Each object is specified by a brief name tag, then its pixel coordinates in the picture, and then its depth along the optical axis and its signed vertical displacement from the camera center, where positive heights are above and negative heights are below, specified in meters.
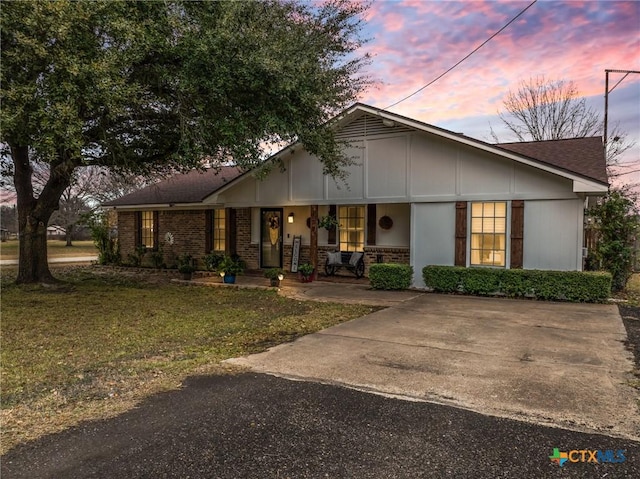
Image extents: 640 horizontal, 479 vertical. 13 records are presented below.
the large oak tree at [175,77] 6.37 +2.60
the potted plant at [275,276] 11.69 -1.18
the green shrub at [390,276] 11.16 -1.12
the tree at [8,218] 44.62 +1.32
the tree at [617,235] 10.45 -0.04
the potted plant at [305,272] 12.80 -1.17
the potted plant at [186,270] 13.41 -1.19
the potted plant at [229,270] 12.44 -1.10
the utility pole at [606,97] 21.43 +6.84
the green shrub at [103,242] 18.39 -0.47
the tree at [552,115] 25.33 +7.17
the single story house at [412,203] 9.89 +0.82
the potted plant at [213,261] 14.10 -0.95
